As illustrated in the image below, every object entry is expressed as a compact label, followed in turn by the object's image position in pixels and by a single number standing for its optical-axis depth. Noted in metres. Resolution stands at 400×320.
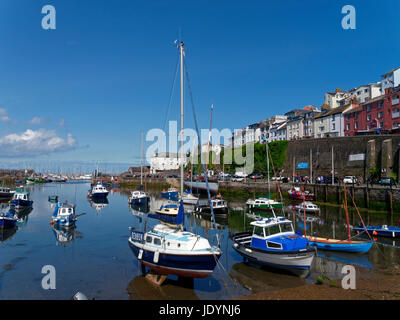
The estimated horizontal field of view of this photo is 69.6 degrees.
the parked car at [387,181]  40.56
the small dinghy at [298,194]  45.16
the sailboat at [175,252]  12.92
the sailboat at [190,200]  45.77
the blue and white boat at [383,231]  22.75
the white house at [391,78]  71.86
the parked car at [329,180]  52.53
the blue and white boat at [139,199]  47.69
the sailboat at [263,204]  38.22
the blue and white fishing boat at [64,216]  28.69
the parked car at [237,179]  66.52
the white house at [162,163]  155.12
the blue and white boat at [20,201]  42.56
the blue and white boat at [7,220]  27.77
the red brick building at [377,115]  55.81
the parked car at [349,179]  48.04
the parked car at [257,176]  67.20
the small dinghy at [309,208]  35.68
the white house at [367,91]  79.56
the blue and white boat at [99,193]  57.09
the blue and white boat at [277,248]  14.83
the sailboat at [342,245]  18.64
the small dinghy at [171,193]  60.94
